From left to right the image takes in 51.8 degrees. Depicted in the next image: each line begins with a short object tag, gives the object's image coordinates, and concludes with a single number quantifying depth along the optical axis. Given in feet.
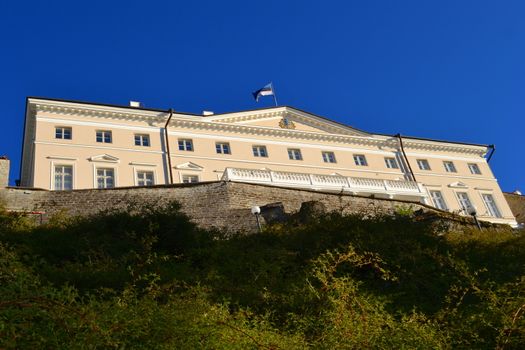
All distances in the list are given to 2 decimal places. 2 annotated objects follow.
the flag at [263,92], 129.18
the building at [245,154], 100.48
